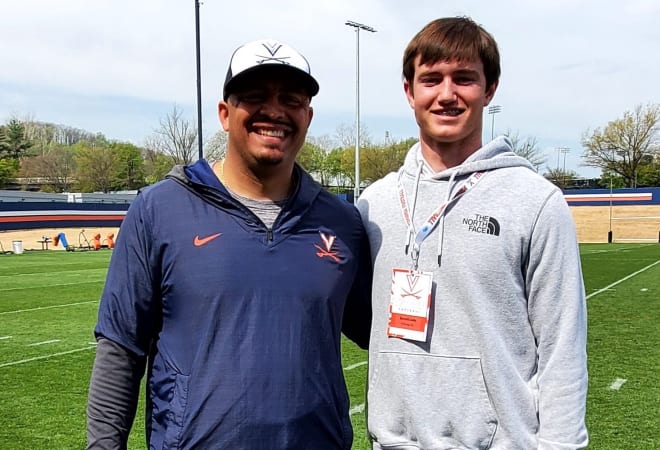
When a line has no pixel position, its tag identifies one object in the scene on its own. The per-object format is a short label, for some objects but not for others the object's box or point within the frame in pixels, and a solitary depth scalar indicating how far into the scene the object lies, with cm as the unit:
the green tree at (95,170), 6800
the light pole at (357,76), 3800
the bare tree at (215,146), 5459
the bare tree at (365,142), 7214
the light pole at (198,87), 2302
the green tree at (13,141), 7912
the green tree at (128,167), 7450
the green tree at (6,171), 6763
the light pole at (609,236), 4947
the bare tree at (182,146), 5212
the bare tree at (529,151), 7062
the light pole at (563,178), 7645
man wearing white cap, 200
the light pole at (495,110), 5747
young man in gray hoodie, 193
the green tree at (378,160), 6728
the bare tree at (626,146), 6644
